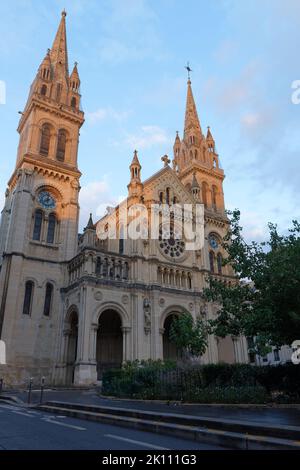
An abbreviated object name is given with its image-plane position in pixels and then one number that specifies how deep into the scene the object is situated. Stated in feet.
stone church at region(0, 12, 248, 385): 100.07
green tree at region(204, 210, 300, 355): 50.85
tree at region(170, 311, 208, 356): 77.82
